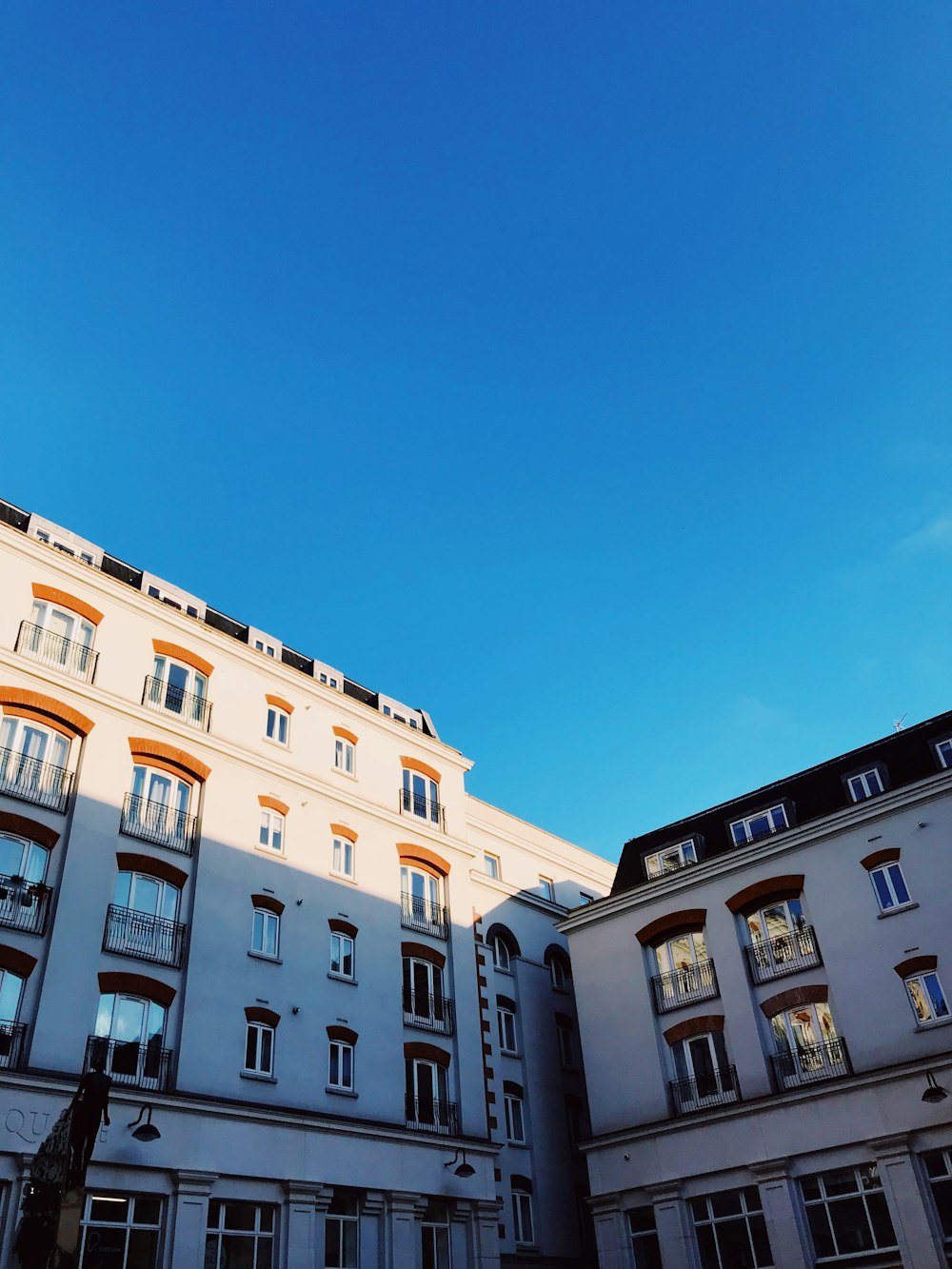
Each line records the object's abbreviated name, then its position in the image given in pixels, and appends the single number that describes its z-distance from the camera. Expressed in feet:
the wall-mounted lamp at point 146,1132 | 71.51
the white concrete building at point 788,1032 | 86.69
